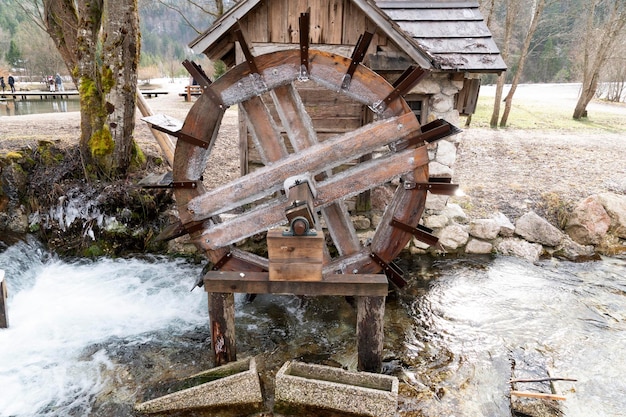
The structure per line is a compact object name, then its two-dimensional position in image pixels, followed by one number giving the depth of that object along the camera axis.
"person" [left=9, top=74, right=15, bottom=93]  25.37
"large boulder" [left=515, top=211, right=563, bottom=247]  6.40
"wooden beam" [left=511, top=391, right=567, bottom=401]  3.54
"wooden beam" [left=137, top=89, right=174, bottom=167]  7.25
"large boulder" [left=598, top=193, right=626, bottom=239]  6.47
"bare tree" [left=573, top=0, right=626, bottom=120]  13.81
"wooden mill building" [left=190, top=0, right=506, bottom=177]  4.80
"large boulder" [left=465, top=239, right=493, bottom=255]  6.46
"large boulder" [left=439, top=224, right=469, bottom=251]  6.44
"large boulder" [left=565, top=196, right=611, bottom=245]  6.43
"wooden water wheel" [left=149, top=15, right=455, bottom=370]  3.75
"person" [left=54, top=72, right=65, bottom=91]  27.44
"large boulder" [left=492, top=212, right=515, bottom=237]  6.51
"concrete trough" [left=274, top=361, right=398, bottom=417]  3.22
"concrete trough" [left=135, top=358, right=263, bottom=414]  3.36
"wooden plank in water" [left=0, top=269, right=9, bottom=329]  4.42
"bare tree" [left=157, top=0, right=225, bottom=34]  11.18
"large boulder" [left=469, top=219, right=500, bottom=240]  6.45
